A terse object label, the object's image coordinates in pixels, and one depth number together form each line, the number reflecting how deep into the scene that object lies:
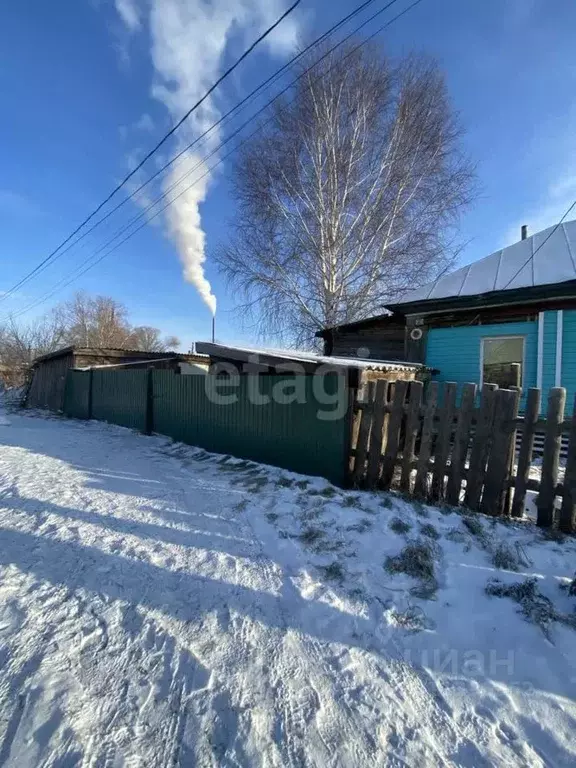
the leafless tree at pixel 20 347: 28.42
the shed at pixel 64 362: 14.97
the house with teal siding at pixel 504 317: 7.21
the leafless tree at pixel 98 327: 35.09
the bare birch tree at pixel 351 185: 12.75
